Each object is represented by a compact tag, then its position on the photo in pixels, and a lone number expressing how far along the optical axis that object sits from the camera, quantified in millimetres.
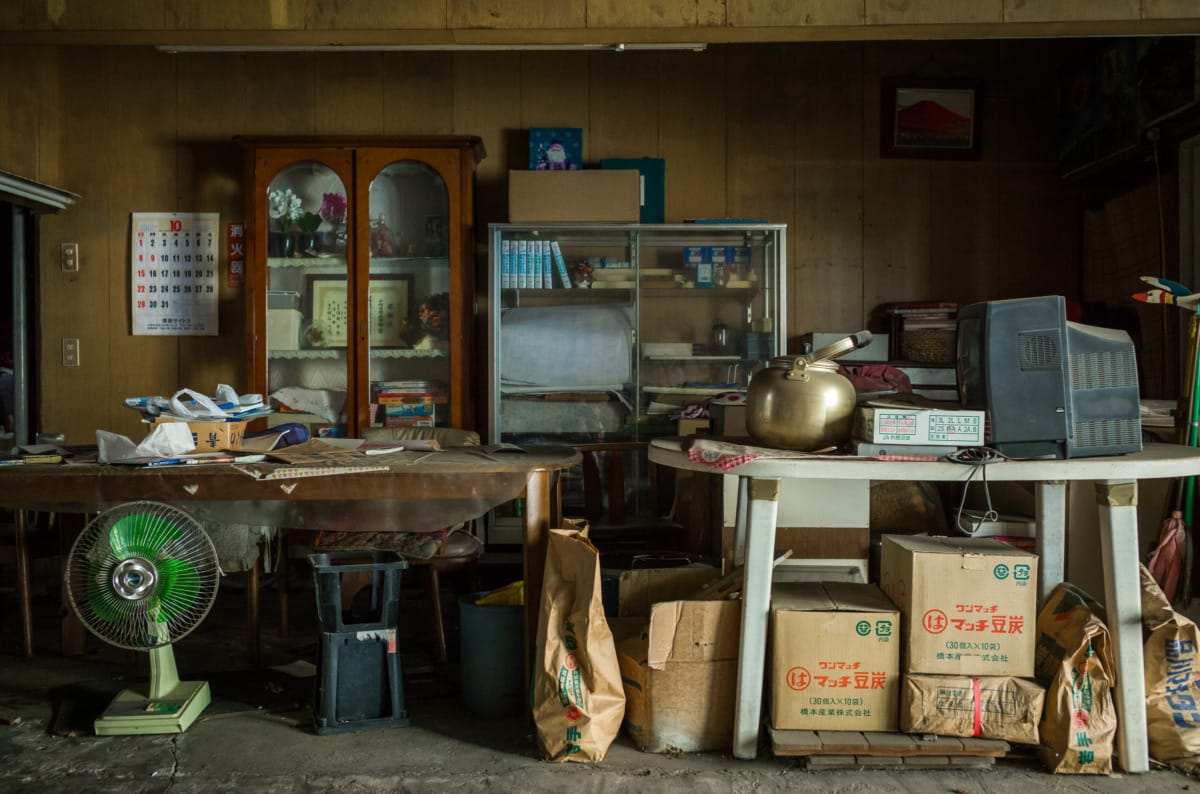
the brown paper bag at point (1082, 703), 2062
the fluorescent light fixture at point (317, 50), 3825
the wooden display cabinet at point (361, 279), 4043
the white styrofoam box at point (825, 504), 2646
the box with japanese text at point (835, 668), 2115
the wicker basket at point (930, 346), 4172
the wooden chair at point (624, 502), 4016
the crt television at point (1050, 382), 2072
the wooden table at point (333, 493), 2275
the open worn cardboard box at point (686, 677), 2148
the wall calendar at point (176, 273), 4336
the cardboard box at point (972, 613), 2084
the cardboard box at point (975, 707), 2070
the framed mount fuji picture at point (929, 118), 4414
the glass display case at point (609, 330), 4156
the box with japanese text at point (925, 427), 2094
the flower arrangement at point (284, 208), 4098
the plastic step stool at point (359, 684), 2340
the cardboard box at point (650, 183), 4281
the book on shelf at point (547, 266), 4156
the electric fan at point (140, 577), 2225
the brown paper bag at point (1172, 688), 2109
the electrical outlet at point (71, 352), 4344
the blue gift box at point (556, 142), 4312
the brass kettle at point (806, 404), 2186
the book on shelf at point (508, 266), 4133
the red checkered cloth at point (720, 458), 2062
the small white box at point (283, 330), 4105
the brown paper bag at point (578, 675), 2152
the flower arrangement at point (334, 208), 4129
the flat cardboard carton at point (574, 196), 4027
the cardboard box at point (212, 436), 2527
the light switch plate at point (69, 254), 4344
